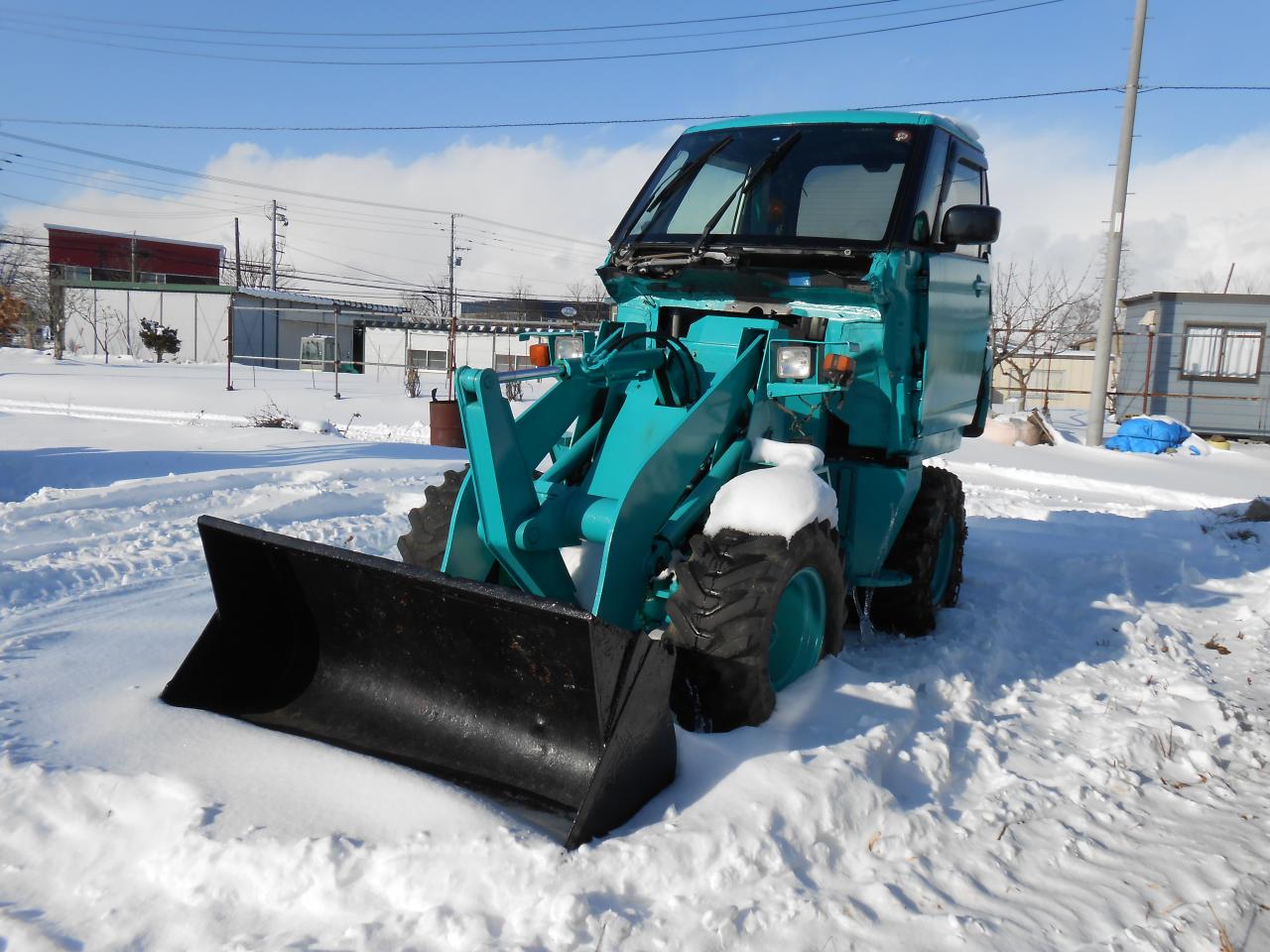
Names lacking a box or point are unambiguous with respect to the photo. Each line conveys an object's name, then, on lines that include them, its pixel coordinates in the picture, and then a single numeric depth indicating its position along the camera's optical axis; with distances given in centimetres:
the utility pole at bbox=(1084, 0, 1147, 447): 1792
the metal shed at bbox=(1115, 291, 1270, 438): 2136
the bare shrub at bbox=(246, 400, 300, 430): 1437
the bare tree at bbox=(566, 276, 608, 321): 3027
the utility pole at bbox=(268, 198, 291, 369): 5884
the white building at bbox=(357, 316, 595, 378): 3954
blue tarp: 1727
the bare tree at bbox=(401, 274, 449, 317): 6172
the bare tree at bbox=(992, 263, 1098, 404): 2319
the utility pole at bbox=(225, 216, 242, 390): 2189
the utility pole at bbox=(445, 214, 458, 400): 1720
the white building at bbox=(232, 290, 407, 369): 4141
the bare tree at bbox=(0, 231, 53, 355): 3897
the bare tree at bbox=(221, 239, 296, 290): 6261
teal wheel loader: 335
